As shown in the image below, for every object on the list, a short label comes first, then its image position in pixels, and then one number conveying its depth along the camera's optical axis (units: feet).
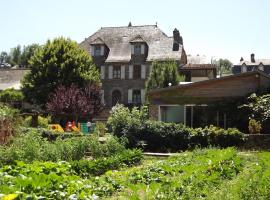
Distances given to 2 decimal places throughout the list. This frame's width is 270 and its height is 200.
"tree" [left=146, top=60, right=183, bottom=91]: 127.44
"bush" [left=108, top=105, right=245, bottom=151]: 65.31
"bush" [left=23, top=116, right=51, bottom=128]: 103.35
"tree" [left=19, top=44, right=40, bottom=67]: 256.93
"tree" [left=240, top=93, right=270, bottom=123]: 73.20
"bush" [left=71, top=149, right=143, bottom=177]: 36.96
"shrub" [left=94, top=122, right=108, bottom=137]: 82.02
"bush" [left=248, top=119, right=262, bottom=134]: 69.72
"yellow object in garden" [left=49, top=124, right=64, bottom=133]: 88.59
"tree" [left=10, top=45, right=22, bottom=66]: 292.40
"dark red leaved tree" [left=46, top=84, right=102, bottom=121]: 96.43
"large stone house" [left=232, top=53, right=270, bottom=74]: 239.91
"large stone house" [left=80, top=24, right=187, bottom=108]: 145.89
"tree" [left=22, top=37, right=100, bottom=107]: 128.88
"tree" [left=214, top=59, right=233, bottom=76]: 422.29
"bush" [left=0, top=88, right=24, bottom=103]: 147.54
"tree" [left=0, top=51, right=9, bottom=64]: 337.41
